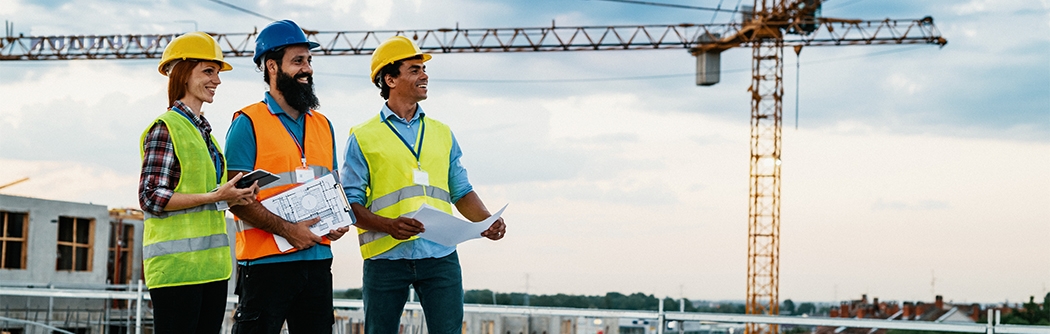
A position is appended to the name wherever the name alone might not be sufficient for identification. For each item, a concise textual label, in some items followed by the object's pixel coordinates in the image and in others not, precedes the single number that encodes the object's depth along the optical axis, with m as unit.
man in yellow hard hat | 3.66
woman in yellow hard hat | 2.88
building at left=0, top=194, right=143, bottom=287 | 25.59
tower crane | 45.47
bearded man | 3.11
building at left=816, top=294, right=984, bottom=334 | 57.50
